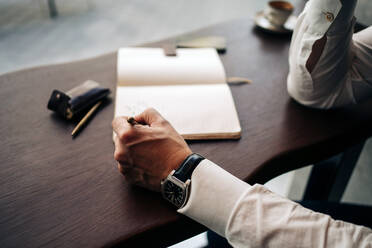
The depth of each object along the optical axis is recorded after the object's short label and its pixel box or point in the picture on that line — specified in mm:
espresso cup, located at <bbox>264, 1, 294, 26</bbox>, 985
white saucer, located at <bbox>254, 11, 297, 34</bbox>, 1015
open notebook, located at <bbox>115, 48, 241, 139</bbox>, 650
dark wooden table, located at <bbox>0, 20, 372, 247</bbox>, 480
